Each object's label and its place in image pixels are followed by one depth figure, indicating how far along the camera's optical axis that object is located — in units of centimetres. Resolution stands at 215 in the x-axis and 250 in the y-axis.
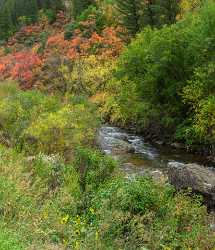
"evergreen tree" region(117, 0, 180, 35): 4406
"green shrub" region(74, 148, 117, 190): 1469
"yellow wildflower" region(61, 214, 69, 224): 1033
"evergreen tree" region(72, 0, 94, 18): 7025
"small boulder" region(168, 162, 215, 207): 1614
